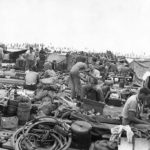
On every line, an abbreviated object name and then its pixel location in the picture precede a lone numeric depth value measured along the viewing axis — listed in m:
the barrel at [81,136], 5.09
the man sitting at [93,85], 8.52
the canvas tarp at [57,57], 19.52
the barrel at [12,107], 6.83
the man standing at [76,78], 9.09
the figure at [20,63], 16.80
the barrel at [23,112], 6.70
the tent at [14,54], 20.28
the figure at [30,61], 17.15
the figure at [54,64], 17.37
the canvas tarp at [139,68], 16.12
